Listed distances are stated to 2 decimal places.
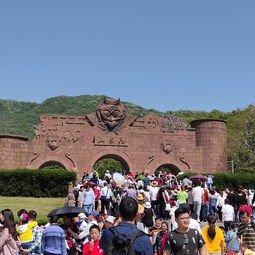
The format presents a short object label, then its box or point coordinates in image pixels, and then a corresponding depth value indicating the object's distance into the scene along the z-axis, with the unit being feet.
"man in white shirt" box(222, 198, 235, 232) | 43.67
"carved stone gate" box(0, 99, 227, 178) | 91.62
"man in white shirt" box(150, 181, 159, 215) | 50.76
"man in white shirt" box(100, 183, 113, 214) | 53.42
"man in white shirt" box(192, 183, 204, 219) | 47.90
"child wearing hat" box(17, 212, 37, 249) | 26.61
